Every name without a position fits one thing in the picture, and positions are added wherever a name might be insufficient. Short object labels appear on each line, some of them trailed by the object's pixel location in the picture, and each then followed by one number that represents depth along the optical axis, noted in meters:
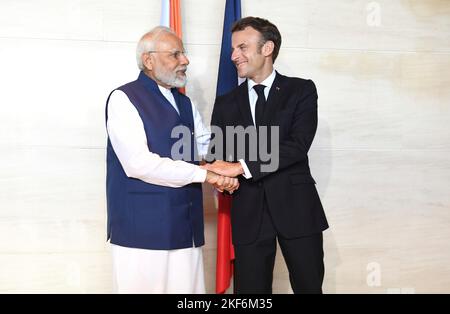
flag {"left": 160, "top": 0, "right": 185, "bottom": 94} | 3.40
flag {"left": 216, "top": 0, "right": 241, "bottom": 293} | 3.30
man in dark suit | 2.75
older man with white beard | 2.64
